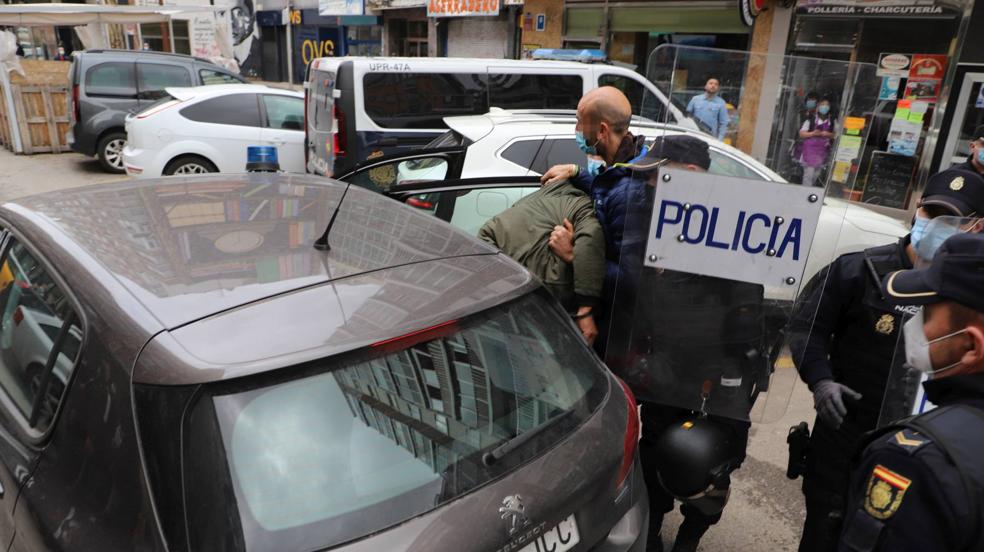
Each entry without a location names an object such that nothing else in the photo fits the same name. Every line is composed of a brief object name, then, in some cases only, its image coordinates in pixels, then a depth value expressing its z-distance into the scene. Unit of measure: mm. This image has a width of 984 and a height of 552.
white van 7422
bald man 2797
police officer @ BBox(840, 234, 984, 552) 1260
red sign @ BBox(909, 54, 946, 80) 8906
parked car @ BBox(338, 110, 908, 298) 3971
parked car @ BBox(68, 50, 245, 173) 10969
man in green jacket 2757
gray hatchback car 1534
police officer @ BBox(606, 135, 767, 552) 2377
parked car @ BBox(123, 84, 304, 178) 9109
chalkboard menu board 9148
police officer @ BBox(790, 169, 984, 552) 2389
